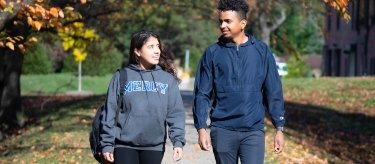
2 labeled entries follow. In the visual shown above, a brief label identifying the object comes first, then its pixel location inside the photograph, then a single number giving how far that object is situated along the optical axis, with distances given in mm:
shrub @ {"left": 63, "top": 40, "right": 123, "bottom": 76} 60312
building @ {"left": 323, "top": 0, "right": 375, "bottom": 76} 42719
